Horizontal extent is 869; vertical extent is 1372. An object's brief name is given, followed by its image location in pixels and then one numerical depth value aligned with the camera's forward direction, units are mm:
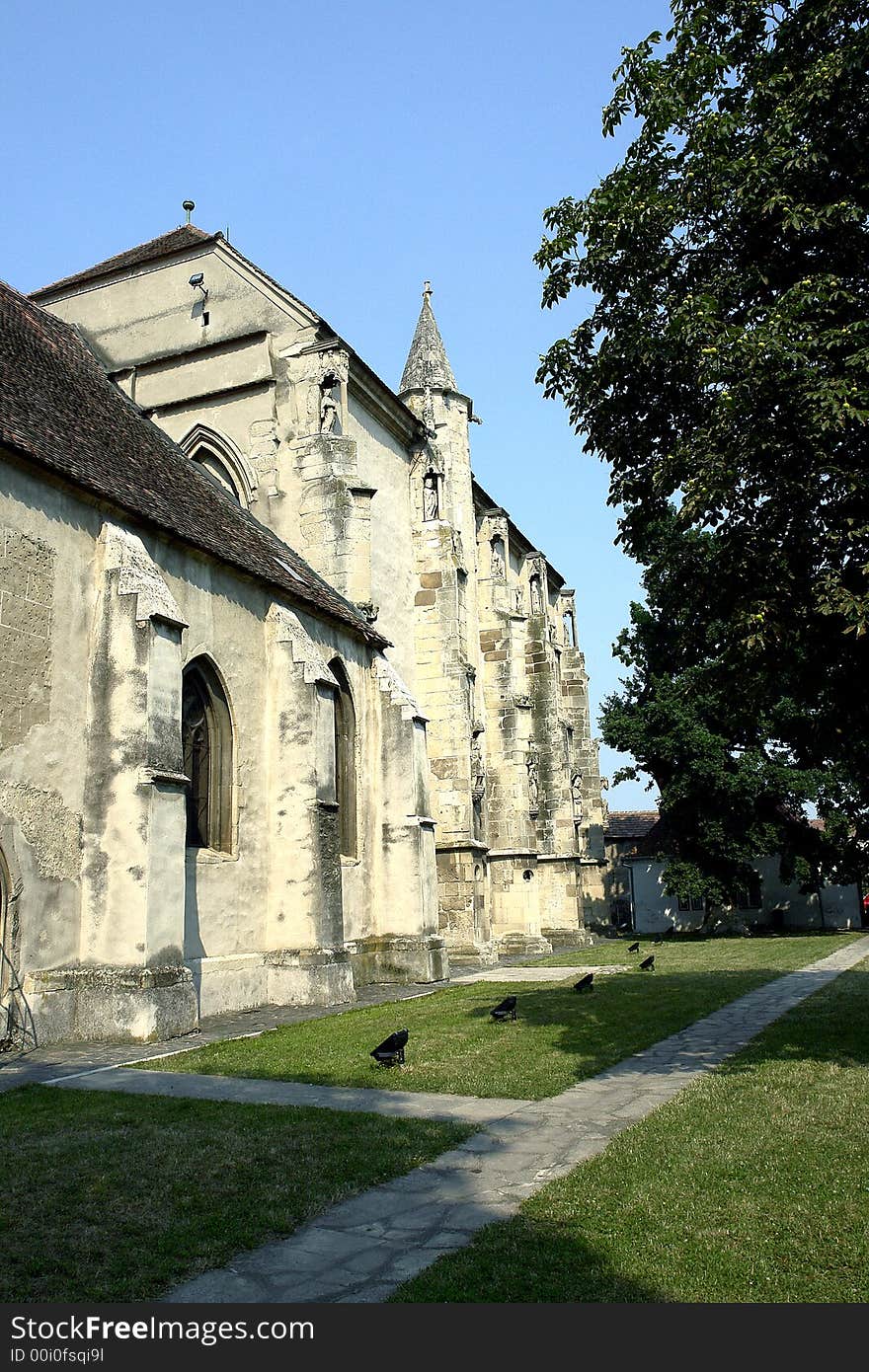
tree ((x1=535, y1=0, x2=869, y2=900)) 7668
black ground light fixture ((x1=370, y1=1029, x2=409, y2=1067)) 9547
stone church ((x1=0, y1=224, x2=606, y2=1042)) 11750
